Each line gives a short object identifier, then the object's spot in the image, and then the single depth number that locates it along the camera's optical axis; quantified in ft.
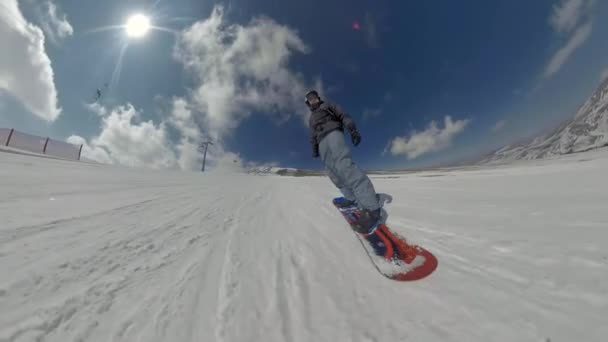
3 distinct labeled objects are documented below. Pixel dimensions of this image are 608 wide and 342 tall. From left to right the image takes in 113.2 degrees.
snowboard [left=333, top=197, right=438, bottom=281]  4.98
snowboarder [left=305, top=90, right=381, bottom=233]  8.68
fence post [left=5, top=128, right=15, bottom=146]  59.93
